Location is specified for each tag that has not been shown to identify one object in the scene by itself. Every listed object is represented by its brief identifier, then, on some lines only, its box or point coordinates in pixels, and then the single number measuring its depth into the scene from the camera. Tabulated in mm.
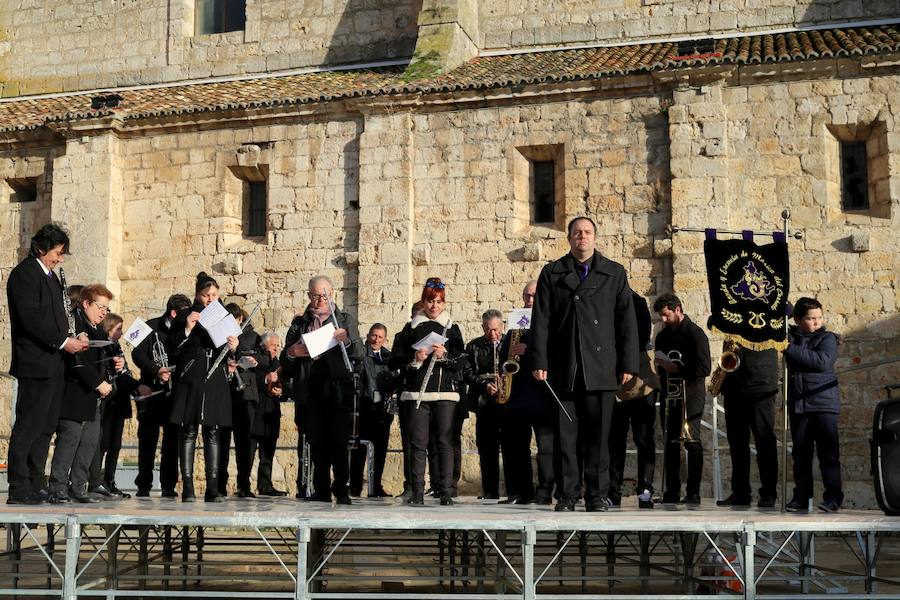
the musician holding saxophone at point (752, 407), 9117
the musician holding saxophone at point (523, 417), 9461
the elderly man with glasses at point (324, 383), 8531
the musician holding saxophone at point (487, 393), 9758
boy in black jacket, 8711
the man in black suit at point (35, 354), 7930
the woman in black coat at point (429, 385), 8703
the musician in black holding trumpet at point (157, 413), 10008
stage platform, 6211
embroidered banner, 8562
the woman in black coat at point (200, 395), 8766
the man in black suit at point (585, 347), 7570
